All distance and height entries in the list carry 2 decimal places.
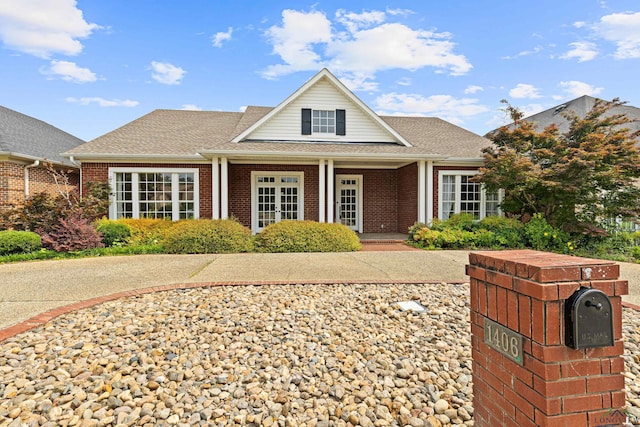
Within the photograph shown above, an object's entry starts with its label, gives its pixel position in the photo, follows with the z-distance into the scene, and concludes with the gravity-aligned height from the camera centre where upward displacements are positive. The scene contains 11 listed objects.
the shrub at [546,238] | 10.11 -0.98
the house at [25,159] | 11.40 +1.85
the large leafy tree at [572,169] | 9.73 +1.14
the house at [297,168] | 11.76 +1.59
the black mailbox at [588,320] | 1.33 -0.46
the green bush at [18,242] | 8.77 -0.91
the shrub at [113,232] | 10.00 -0.75
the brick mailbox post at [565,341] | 1.34 -0.57
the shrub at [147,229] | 10.41 -0.70
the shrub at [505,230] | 10.41 -0.79
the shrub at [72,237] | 9.27 -0.82
